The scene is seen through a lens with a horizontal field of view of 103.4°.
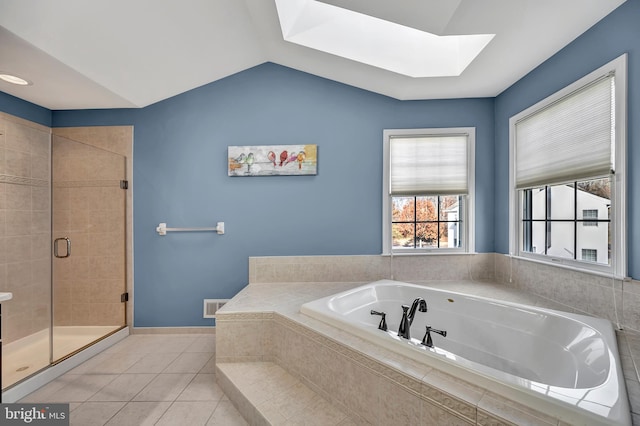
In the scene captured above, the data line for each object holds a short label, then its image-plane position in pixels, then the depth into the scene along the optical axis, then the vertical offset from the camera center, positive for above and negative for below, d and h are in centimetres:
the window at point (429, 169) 238 +42
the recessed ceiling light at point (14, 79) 176 +97
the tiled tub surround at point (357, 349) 88 -66
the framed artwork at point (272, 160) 239 +50
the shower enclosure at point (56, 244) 202 -27
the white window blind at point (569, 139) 143 +50
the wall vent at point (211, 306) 241 -89
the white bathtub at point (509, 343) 80 -63
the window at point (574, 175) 137 +26
